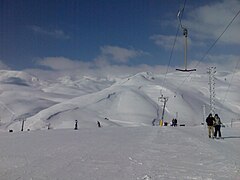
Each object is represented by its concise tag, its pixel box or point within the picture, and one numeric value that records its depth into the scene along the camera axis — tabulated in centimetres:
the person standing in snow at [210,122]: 2002
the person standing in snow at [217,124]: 1995
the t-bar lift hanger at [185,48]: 2018
